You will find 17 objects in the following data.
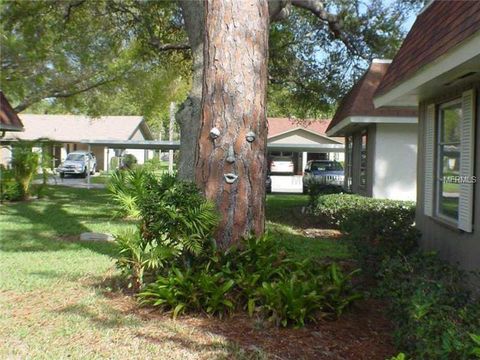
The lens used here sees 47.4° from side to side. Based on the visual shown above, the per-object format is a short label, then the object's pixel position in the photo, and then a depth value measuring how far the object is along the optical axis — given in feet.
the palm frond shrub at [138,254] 18.81
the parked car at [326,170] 80.26
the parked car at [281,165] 109.40
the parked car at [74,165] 119.44
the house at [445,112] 17.56
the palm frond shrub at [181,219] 18.51
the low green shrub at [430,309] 10.17
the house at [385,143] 42.39
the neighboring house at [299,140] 88.89
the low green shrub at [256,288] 16.90
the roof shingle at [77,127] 139.85
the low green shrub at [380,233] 21.15
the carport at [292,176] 87.66
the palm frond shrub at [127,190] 19.77
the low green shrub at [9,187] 58.29
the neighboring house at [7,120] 61.16
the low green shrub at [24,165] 60.54
